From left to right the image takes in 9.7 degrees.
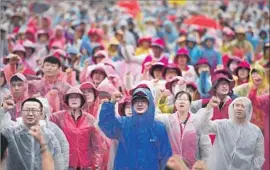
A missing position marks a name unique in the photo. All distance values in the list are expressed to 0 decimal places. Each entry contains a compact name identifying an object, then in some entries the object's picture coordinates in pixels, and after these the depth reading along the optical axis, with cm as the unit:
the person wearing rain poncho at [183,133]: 1691
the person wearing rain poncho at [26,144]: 1543
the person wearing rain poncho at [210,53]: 2962
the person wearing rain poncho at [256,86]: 2098
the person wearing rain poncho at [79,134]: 1739
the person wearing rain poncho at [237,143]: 1704
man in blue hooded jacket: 1579
